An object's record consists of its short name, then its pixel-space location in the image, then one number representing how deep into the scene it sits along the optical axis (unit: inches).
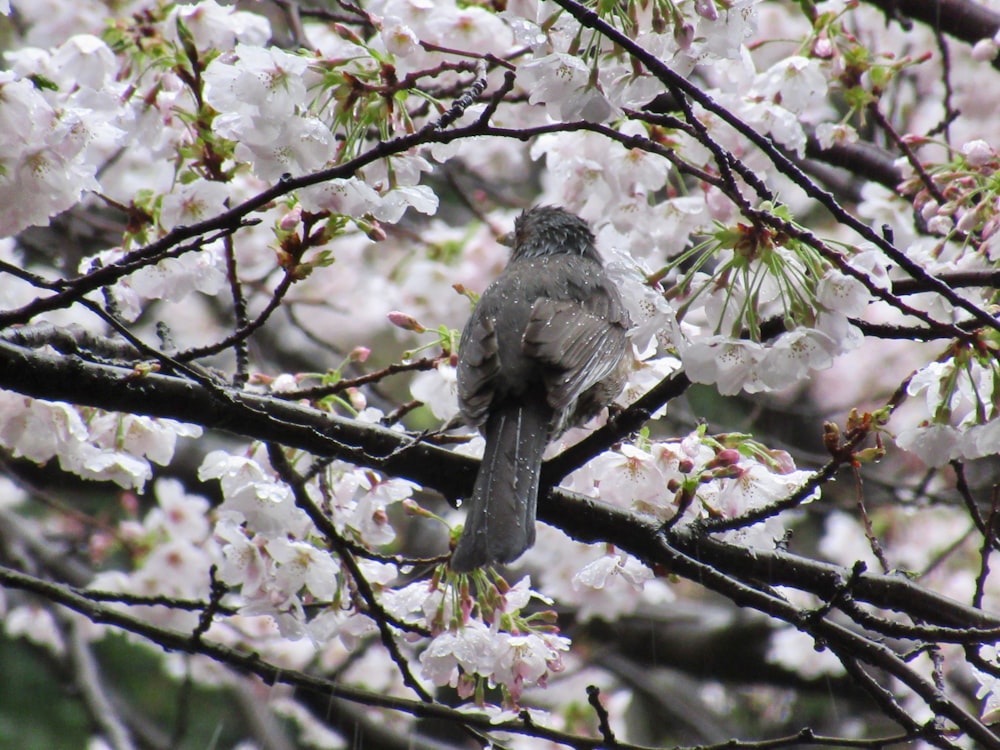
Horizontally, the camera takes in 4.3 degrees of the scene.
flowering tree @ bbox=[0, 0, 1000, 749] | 263.6
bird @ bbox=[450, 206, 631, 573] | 266.2
